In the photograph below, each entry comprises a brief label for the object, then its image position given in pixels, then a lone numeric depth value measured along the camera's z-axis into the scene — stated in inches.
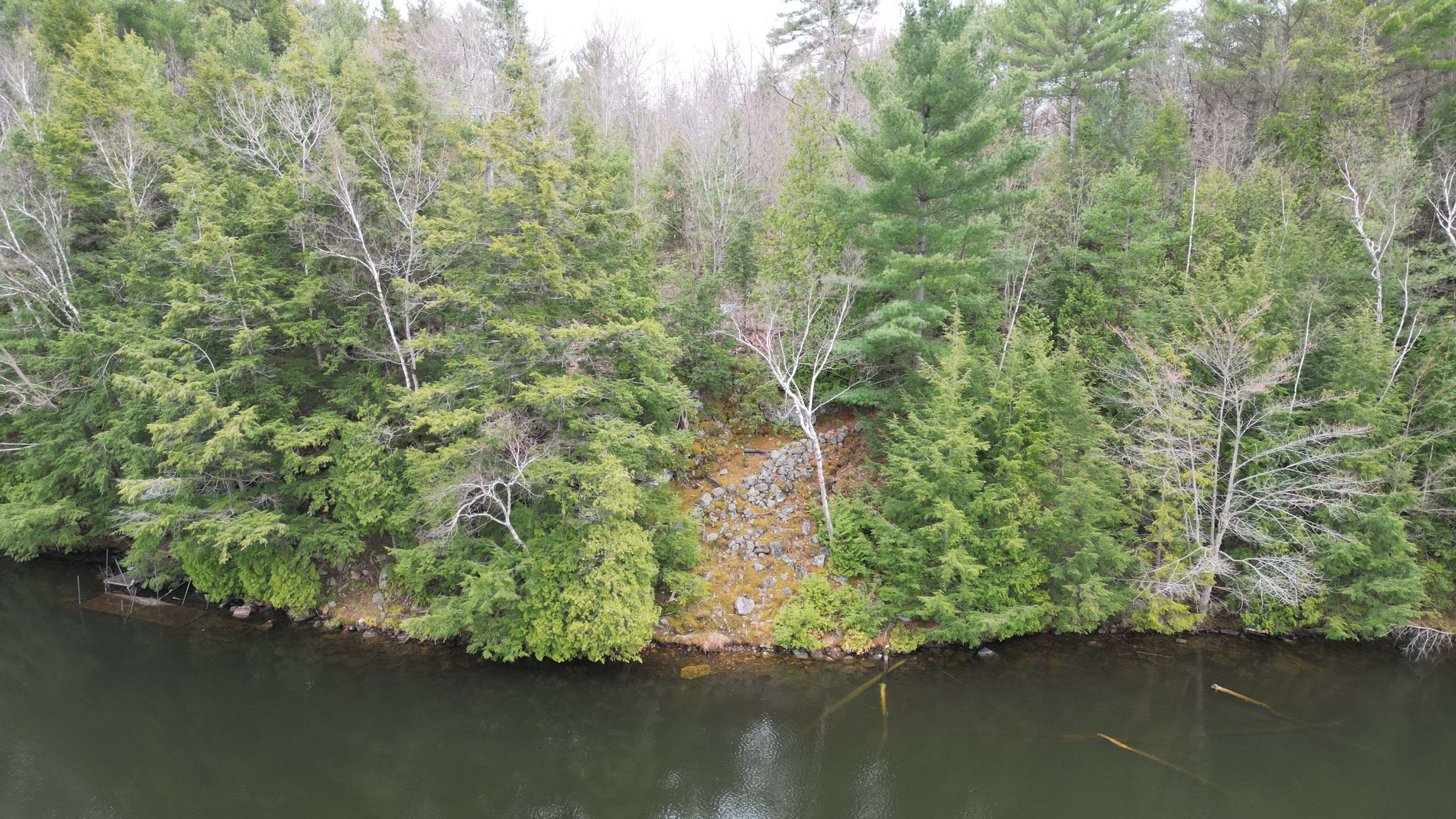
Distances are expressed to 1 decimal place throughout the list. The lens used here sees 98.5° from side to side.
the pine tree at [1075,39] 948.0
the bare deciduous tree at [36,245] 730.8
